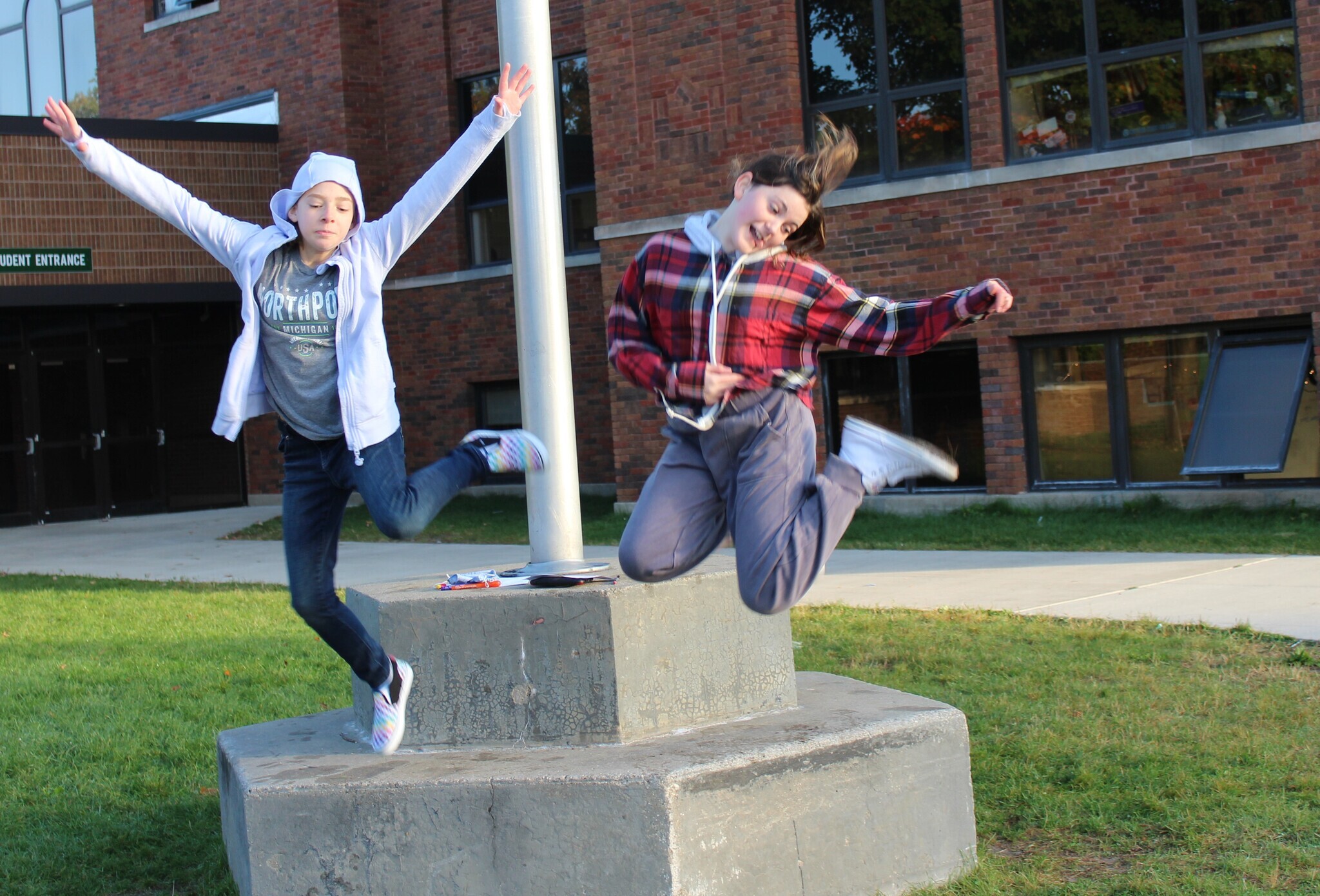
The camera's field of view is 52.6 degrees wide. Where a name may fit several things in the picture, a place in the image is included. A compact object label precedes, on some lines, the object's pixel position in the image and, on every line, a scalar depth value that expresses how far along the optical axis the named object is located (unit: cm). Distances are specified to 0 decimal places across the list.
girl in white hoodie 420
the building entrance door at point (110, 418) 1900
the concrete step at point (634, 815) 400
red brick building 1183
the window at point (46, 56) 2203
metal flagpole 488
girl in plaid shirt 409
